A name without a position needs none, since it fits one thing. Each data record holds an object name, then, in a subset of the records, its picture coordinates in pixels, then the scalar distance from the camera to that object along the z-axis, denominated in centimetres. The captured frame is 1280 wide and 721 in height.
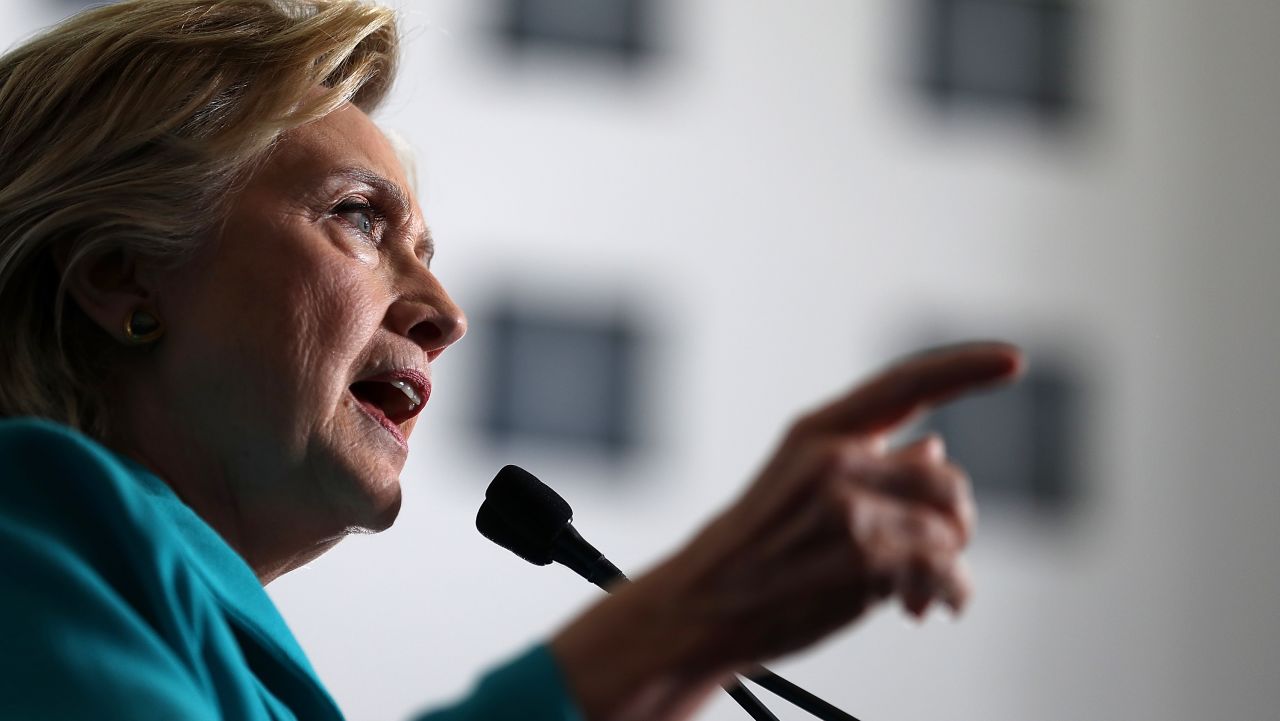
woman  234
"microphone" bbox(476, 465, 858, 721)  297
